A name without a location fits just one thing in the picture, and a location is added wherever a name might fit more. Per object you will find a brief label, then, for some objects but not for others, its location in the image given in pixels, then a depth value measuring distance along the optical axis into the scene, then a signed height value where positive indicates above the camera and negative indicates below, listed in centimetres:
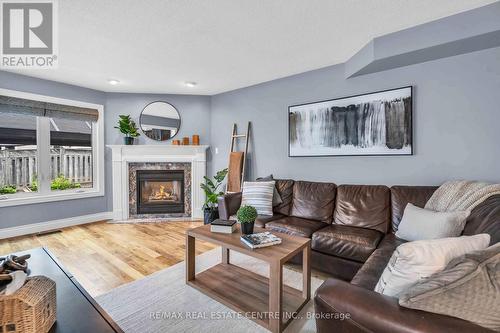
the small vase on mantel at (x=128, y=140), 426 +45
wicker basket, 93 -58
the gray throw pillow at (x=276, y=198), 320 -46
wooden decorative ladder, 413 -7
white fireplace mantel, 432 +7
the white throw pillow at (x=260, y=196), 307 -42
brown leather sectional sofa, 88 -57
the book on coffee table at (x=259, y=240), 176 -59
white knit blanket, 184 -27
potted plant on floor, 389 -69
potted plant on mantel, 420 +66
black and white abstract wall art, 271 +49
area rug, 166 -112
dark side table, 105 -71
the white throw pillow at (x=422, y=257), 95 -39
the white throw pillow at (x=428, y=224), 175 -48
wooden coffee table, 160 -105
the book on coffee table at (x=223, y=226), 207 -55
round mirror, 452 +85
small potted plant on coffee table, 202 -46
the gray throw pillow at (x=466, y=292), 80 -45
